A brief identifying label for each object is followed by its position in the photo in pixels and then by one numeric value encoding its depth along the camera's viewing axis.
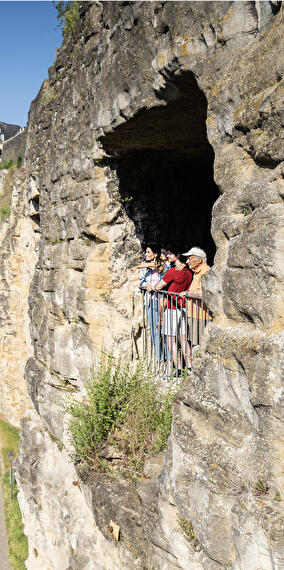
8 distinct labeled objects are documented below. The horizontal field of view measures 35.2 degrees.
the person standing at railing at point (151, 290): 4.95
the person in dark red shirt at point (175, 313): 4.47
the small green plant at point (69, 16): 5.36
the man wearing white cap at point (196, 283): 4.13
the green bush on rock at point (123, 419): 4.00
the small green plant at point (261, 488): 2.46
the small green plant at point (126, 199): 5.07
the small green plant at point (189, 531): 2.98
